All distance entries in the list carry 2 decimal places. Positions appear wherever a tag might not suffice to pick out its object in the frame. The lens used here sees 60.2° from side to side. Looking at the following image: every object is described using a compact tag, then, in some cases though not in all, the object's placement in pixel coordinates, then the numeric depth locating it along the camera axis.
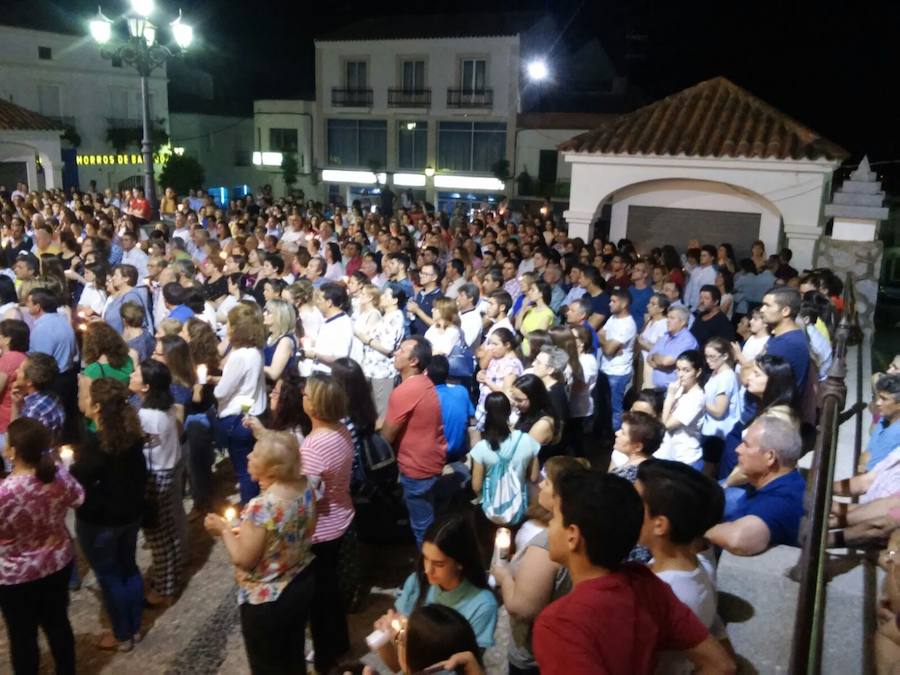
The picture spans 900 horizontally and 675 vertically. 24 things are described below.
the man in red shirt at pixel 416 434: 5.17
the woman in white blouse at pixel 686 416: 5.40
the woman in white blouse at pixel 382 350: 7.06
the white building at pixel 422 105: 30.81
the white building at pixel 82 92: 28.52
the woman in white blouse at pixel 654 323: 7.32
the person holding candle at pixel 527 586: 3.06
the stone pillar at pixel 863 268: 9.89
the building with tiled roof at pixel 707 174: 10.98
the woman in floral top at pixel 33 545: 3.80
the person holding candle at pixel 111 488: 4.34
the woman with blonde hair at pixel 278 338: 6.45
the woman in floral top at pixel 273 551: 3.61
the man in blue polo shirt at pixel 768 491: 3.51
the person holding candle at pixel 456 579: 3.15
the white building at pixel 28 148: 24.09
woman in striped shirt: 4.38
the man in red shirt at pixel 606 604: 2.15
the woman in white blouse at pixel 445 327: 7.02
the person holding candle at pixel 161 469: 4.96
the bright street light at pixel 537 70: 30.52
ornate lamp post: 13.55
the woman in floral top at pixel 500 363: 6.20
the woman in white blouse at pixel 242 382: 5.82
